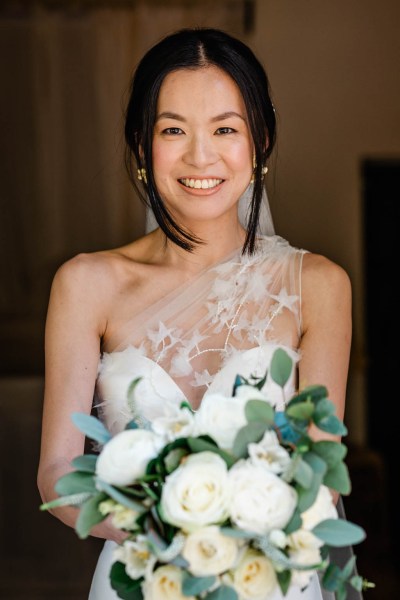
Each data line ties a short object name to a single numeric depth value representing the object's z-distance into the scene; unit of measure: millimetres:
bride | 2100
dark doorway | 6828
